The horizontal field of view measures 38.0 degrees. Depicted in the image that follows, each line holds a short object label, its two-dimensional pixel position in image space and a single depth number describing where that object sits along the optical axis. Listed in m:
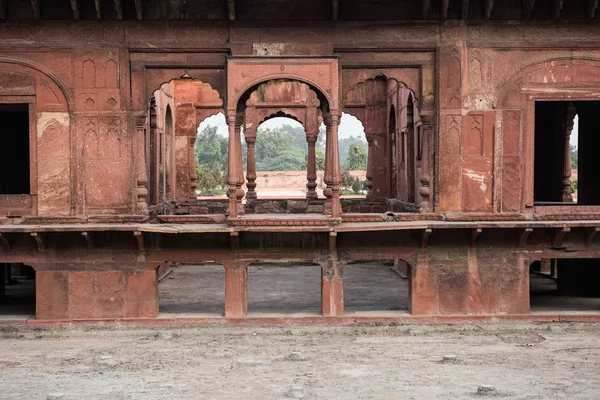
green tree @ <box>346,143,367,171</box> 57.22
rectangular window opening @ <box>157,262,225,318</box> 13.98
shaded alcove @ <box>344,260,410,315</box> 14.34
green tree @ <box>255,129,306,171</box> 71.50
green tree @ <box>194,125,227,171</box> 62.75
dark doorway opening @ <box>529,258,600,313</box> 14.72
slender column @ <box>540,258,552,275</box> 18.91
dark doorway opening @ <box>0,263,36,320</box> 13.88
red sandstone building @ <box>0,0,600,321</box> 13.10
